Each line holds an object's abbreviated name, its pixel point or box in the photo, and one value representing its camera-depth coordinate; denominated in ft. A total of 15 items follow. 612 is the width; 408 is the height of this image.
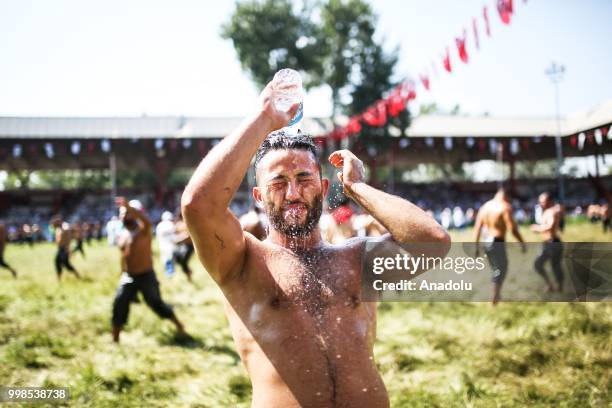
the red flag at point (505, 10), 17.06
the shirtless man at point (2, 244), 37.63
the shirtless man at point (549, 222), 26.18
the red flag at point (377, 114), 37.55
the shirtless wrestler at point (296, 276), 5.99
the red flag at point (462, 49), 20.79
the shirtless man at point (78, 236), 51.96
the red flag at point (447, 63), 22.12
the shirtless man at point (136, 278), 20.43
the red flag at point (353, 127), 50.72
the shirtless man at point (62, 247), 37.04
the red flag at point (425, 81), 27.66
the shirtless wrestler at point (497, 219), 24.94
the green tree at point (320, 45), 98.73
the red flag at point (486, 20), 18.46
